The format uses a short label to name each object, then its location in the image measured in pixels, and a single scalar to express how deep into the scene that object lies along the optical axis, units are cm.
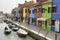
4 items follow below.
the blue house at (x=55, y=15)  1080
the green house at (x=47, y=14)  1217
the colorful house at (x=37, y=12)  1438
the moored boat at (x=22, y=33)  1123
